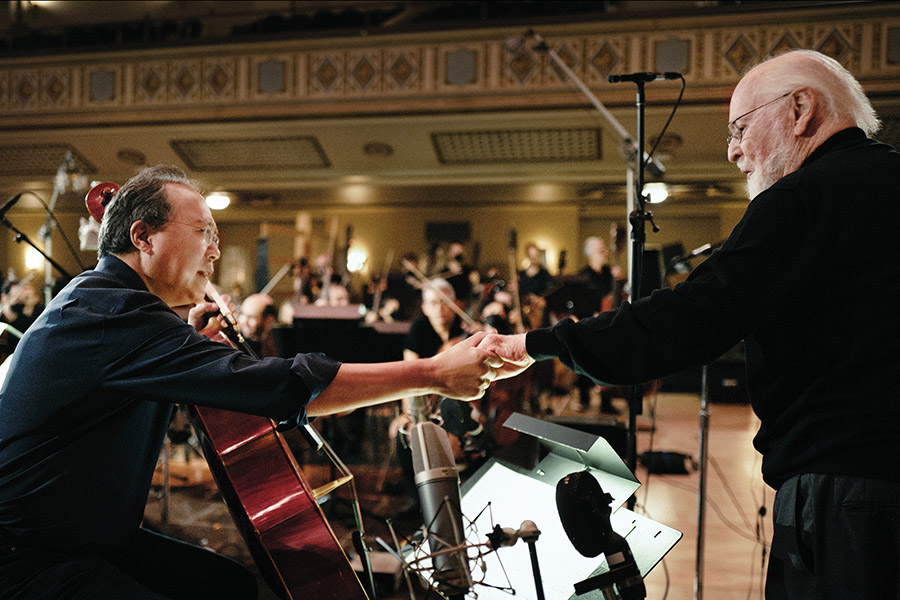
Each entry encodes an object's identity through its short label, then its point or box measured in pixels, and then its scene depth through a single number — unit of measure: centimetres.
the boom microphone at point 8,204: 324
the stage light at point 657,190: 529
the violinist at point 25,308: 886
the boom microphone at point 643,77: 261
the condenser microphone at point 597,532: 125
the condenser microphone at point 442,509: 116
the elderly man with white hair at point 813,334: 122
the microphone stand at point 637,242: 250
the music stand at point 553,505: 147
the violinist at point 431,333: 413
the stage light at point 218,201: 631
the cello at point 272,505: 180
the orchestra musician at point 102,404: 140
